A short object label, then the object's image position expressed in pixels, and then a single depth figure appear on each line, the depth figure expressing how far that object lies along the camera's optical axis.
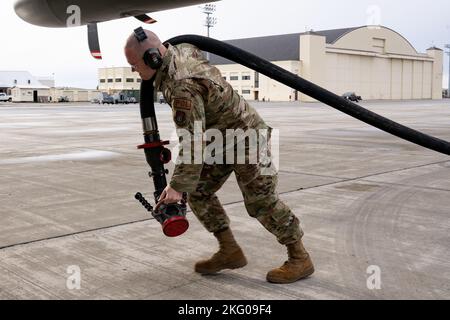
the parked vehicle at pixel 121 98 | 62.59
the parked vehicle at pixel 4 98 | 86.38
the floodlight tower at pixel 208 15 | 69.51
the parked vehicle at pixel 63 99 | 85.75
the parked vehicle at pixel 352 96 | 62.90
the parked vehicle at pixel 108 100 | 62.51
